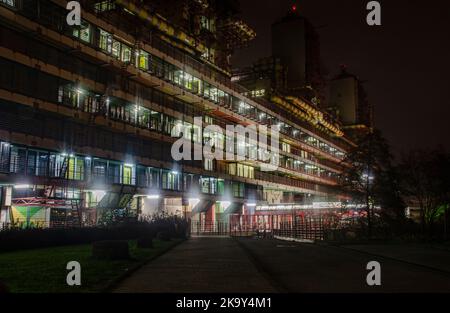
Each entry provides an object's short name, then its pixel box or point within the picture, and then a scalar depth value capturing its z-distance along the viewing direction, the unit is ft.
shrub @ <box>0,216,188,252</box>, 84.84
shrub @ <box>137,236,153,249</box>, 91.50
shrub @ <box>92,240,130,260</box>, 63.10
